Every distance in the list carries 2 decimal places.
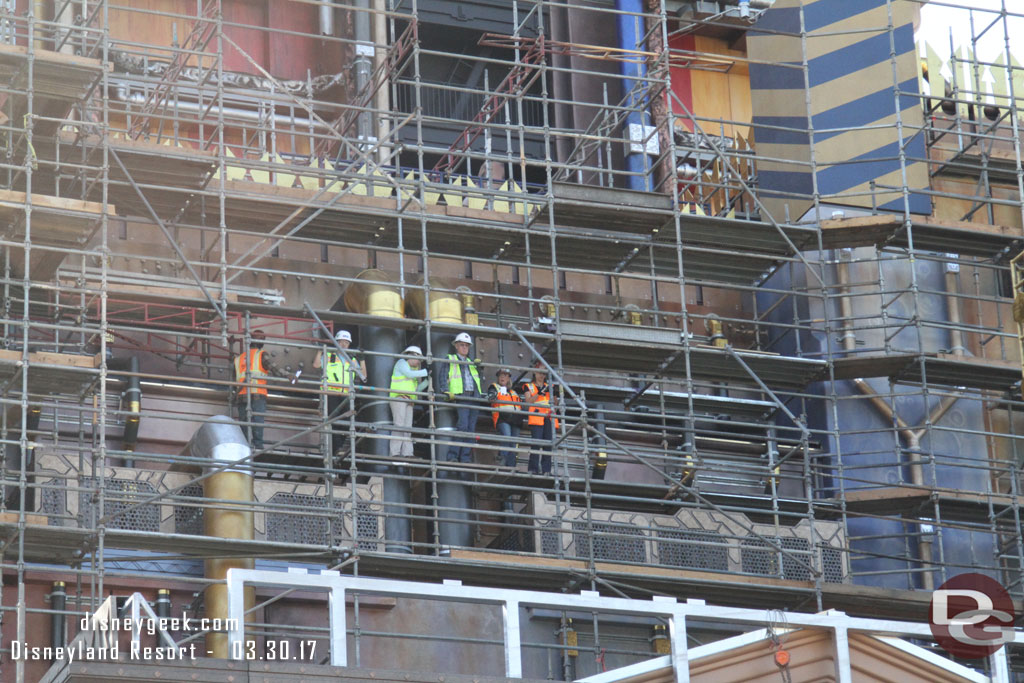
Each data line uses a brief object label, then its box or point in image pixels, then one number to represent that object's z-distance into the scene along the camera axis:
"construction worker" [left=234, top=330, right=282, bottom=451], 32.00
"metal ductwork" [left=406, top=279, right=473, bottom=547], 33.12
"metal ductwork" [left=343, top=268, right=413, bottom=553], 32.56
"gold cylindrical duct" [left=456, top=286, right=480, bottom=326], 35.09
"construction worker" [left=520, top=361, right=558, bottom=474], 33.38
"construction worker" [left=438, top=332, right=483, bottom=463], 33.12
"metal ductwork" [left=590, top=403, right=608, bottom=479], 34.10
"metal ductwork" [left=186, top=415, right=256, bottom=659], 30.09
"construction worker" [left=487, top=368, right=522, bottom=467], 33.66
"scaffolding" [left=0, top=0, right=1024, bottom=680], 30.83
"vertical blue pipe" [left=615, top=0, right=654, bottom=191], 39.00
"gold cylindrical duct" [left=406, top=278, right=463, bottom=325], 34.09
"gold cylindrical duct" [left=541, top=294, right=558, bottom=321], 36.75
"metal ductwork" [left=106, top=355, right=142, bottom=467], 32.12
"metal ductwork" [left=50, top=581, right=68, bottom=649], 29.84
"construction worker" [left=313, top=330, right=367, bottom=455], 32.19
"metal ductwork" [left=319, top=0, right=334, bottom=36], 39.38
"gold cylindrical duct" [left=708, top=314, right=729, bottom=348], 37.16
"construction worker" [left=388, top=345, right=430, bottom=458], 32.78
